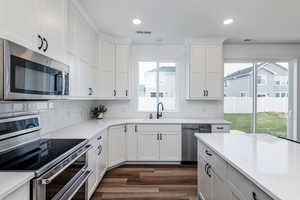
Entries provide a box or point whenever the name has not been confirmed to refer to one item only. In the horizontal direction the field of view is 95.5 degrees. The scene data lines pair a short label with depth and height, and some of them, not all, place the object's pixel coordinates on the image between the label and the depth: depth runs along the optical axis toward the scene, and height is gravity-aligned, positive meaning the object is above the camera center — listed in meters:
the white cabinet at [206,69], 2.91 +0.66
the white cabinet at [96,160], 1.70 -0.85
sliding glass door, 3.22 +0.13
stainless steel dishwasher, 2.72 -0.81
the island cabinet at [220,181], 0.87 -0.66
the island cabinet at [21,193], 0.71 -0.52
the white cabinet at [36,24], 0.87 +0.58
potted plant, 2.89 -0.27
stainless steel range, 0.88 -0.44
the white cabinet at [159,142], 2.74 -0.85
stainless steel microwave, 0.76 +0.17
